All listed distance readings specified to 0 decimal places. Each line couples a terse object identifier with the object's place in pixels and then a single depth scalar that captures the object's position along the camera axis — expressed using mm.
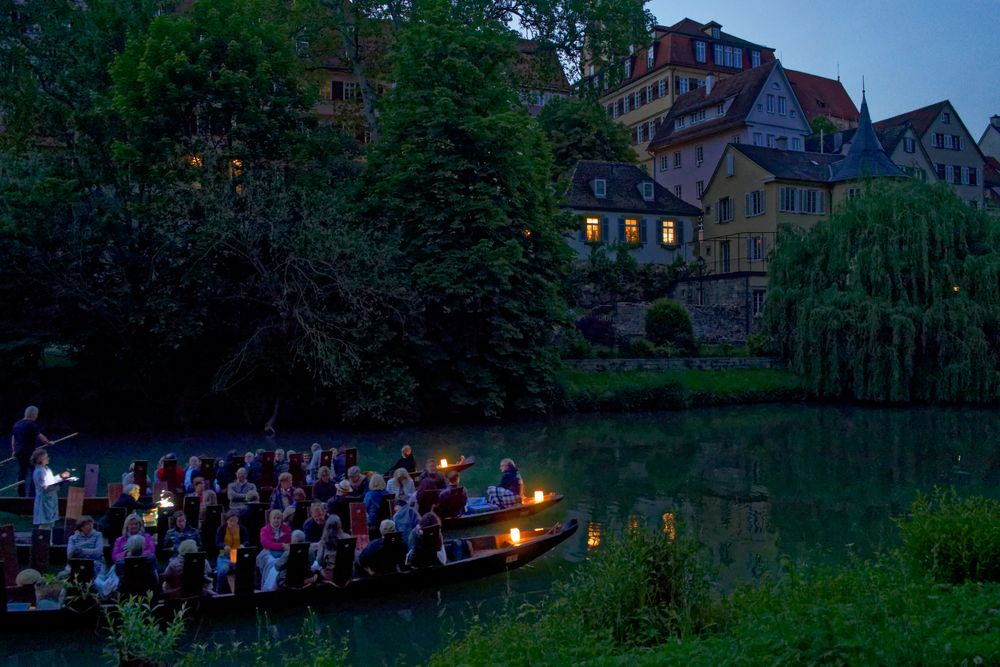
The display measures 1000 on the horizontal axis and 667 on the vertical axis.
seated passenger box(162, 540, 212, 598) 9750
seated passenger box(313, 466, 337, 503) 13680
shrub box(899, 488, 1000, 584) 7574
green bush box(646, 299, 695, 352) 36781
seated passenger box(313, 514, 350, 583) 10445
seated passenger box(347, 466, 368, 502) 14055
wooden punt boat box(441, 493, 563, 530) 13751
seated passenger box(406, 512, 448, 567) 10695
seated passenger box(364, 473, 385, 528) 12695
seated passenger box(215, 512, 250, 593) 10289
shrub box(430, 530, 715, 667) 6590
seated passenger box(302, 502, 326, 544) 11555
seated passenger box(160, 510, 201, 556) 10938
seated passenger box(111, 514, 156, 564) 9938
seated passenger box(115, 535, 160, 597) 9336
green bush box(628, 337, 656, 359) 35250
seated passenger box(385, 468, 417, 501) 13039
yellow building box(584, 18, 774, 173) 64312
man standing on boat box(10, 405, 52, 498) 14672
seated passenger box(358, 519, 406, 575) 10562
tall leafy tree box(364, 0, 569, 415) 26344
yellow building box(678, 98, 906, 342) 46250
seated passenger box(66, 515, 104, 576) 10345
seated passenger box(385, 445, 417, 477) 16047
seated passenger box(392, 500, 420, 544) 11758
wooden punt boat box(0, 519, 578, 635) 9195
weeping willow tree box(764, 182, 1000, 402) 30281
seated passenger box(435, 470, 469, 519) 13688
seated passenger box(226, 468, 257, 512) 13547
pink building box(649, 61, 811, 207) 54406
